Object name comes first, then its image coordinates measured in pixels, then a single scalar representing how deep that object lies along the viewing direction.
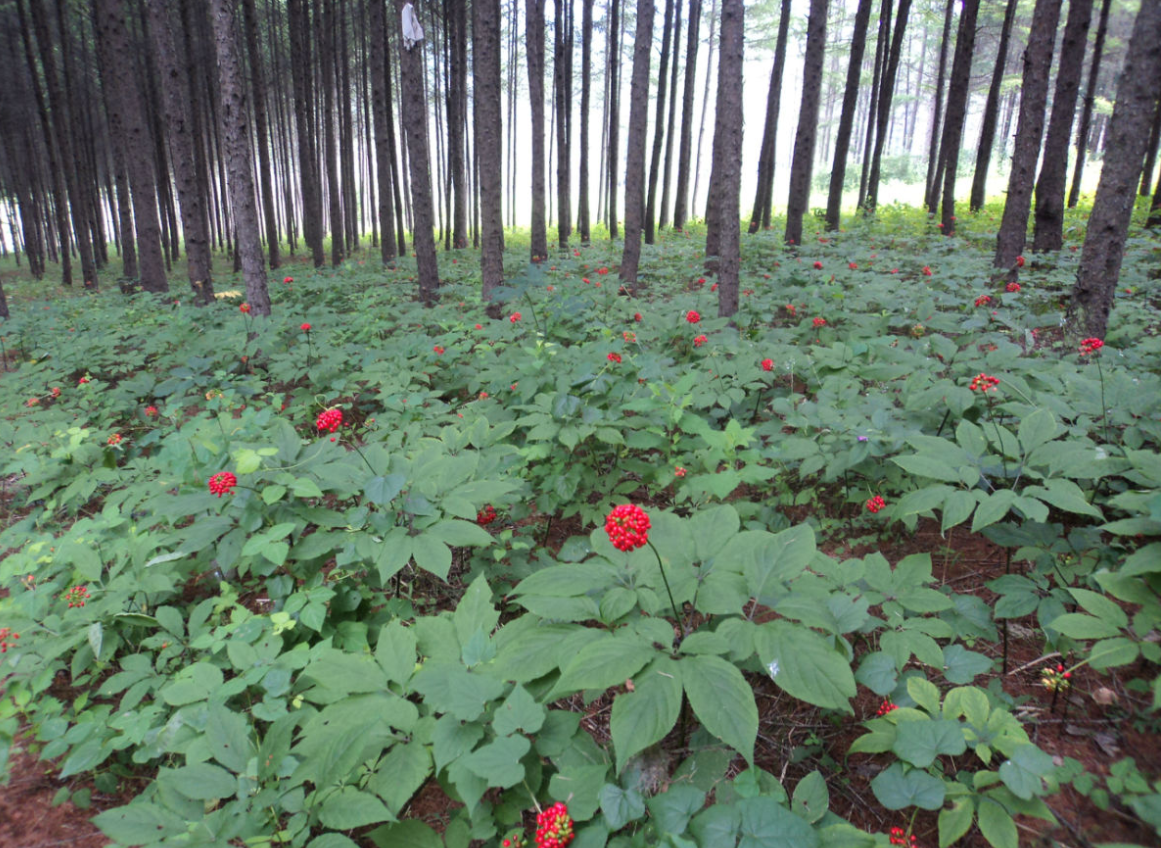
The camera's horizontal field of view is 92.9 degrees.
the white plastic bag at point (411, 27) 6.66
